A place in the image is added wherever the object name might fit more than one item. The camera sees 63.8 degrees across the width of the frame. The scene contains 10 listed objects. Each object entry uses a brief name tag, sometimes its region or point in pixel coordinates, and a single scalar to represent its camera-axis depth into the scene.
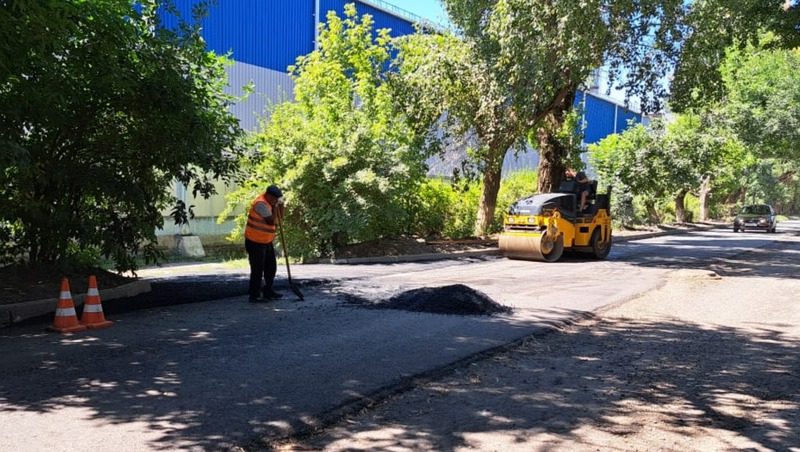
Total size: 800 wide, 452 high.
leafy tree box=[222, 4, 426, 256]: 15.24
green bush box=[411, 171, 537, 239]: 19.52
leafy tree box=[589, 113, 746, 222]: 30.67
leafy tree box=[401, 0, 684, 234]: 15.13
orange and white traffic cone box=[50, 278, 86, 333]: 6.97
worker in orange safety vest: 8.90
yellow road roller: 15.99
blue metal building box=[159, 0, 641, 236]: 21.53
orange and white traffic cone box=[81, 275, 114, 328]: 7.23
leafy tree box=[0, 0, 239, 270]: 7.65
